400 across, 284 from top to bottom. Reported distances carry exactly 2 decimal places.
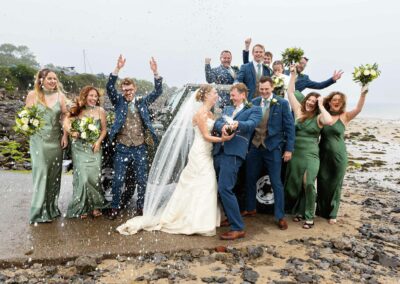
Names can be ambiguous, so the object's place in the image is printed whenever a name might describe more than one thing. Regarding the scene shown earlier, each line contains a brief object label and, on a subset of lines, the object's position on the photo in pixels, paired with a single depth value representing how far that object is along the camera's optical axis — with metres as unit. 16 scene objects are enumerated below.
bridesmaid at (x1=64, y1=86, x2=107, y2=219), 6.06
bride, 5.56
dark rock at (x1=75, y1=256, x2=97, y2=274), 4.34
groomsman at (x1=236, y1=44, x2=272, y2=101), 7.19
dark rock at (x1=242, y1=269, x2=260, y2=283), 4.30
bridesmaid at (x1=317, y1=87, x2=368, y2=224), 6.41
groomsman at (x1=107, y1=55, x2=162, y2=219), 5.98
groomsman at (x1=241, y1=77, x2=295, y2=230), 5.93
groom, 5.48
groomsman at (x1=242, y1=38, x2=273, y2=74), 7.71
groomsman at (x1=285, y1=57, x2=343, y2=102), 7.61
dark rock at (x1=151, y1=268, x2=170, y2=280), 4.28
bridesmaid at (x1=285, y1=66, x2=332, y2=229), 6.22
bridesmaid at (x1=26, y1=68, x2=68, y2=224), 5.84
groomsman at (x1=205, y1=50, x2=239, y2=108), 8.05
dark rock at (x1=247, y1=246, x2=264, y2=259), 4.95
